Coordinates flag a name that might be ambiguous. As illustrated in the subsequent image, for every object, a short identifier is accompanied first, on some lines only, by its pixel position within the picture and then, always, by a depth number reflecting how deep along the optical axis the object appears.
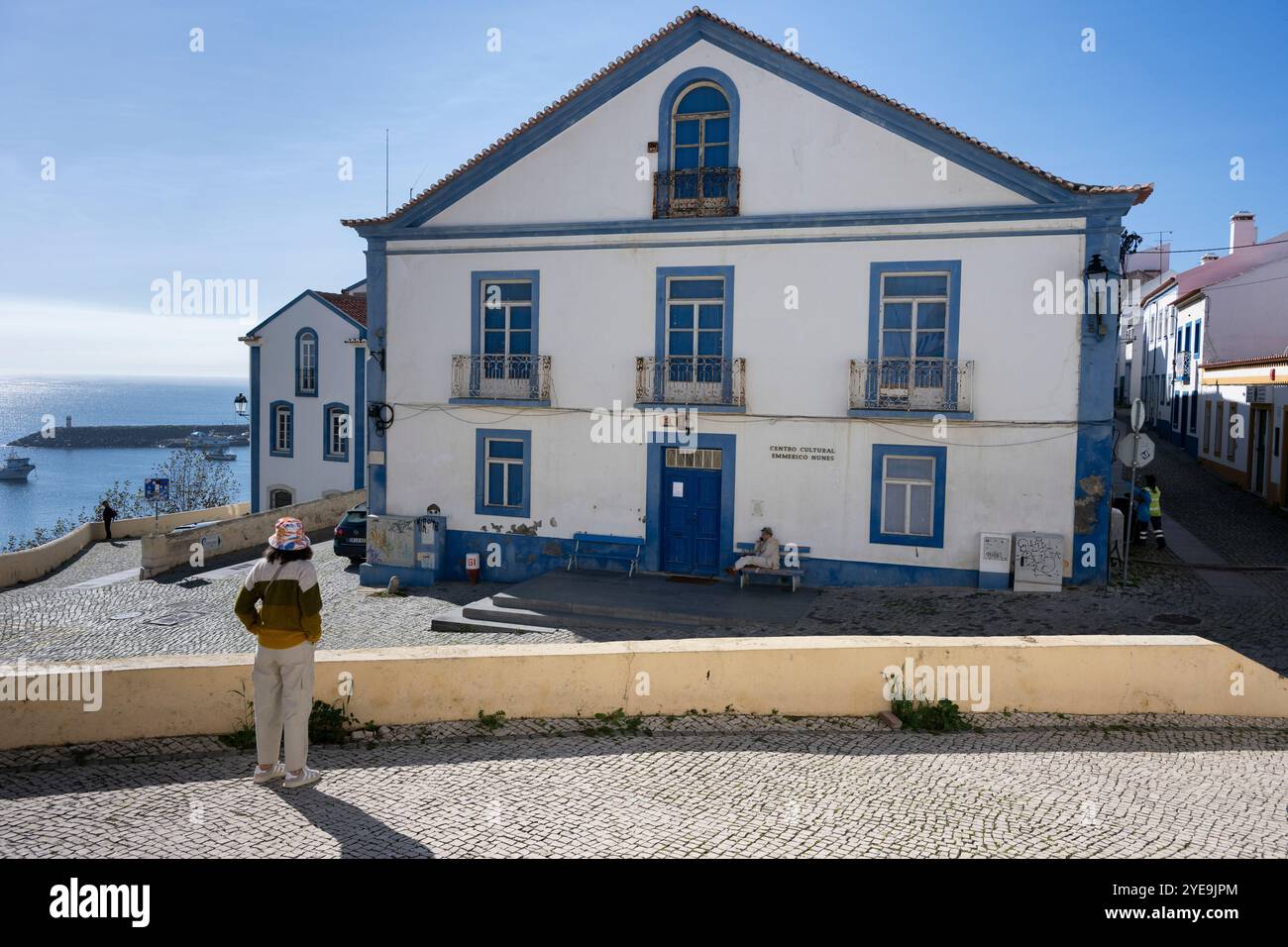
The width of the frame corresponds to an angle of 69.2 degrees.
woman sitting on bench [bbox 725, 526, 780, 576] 14.75
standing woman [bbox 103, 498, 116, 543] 25.72
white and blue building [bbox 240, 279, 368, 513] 29.02
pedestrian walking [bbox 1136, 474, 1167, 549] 17.28
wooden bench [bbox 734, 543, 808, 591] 14.63
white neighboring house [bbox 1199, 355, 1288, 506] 21.48
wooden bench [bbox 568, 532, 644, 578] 15.81
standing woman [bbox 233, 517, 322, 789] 5.71
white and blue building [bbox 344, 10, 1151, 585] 13.92
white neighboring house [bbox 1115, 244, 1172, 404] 41.91
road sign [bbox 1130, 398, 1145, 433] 13.02
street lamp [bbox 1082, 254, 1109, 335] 13.38
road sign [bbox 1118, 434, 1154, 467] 13.24
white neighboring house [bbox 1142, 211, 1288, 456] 27.45
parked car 19.06
